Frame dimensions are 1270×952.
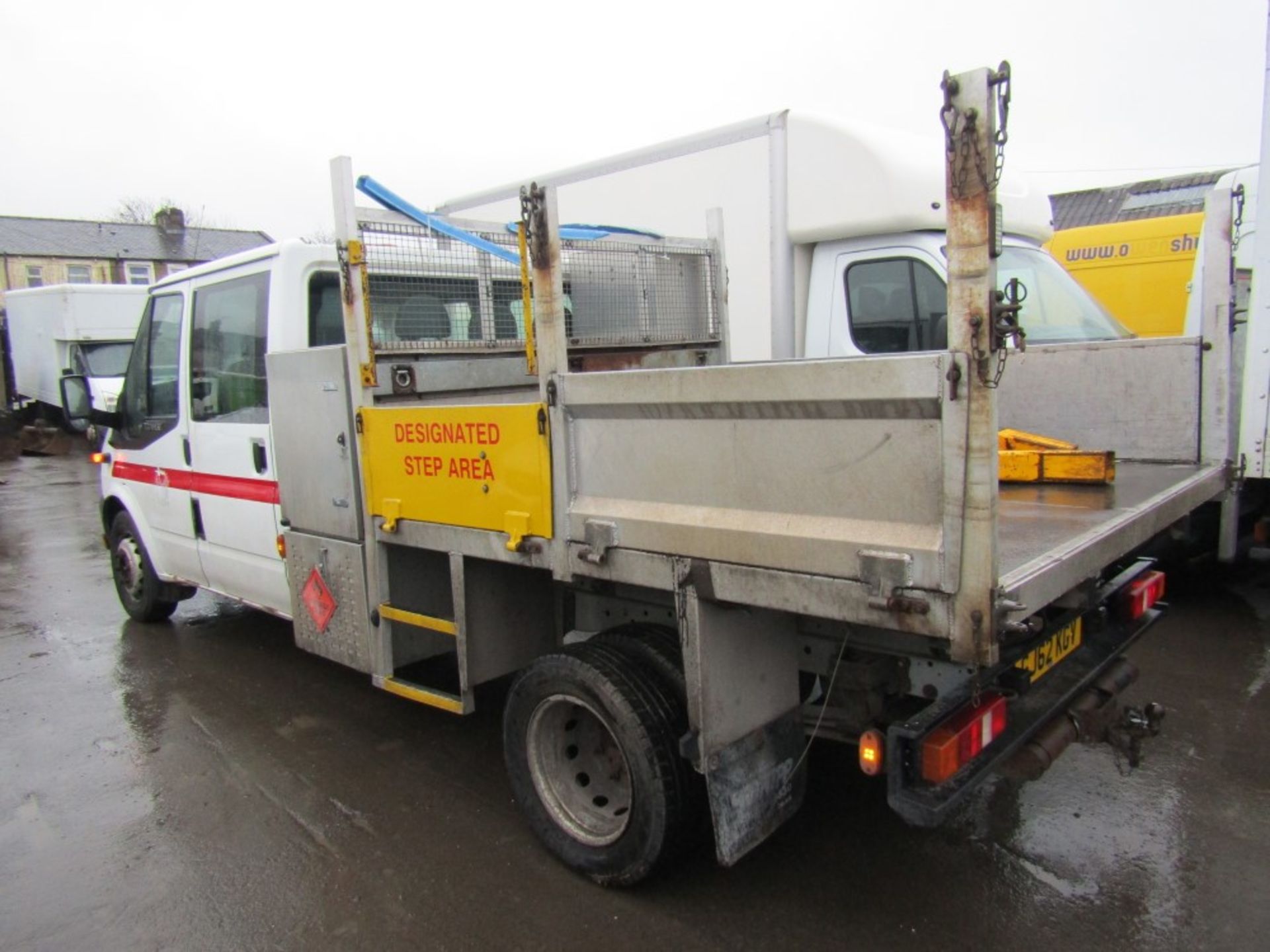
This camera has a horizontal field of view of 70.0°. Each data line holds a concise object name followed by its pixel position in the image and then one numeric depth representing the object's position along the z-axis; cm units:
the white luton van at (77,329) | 1986
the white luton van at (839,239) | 557
